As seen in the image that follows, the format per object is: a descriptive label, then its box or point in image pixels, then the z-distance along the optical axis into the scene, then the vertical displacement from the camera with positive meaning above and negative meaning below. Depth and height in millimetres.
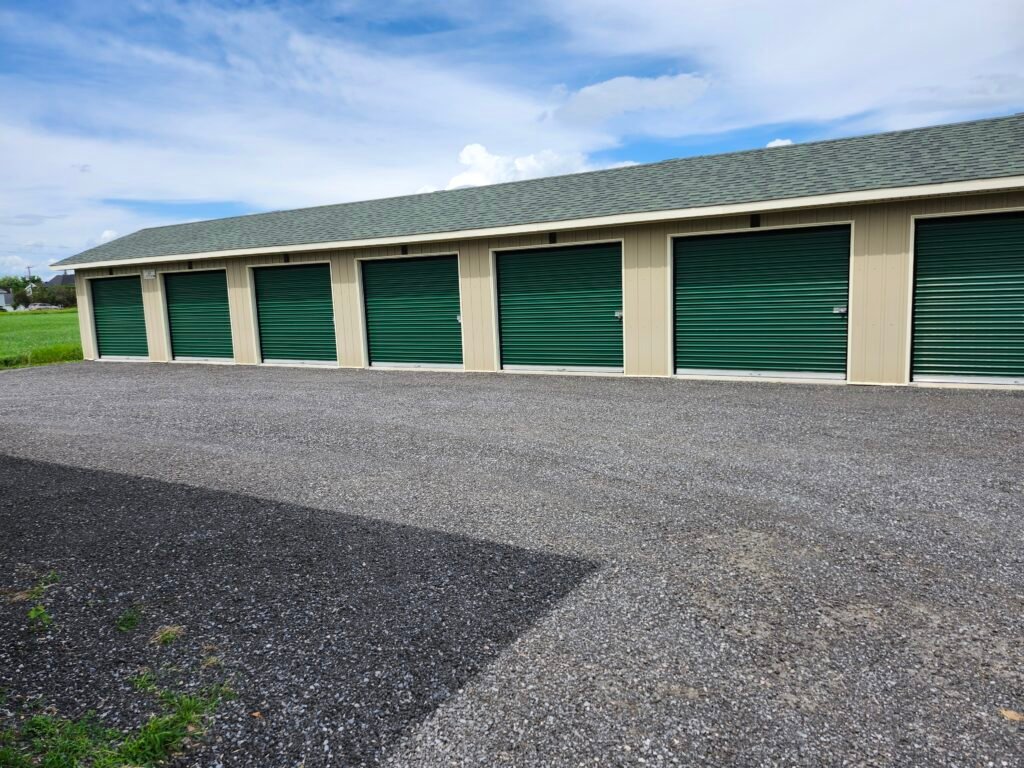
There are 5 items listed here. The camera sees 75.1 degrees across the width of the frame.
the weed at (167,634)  2924 -1439
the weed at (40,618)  3066 -1411
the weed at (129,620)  3057 -1432
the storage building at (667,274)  9219 +308
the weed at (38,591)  3357 -1407
